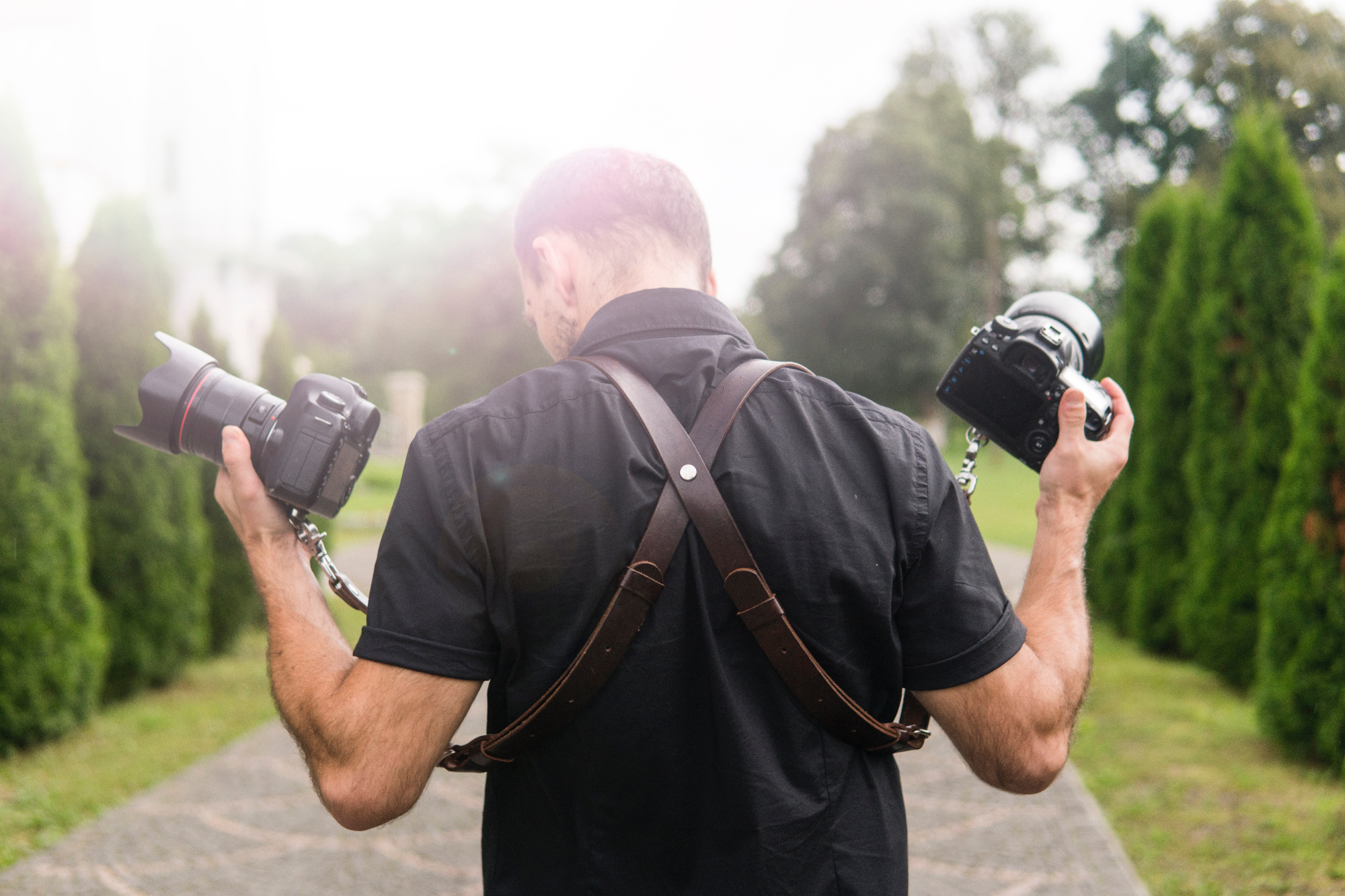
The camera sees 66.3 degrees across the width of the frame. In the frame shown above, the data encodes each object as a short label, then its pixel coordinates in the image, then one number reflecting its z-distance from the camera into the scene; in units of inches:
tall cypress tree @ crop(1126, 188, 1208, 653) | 295.3
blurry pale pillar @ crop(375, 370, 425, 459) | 992.9
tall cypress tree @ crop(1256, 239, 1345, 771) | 180.1
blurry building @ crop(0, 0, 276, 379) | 780.0
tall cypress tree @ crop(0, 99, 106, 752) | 197.6
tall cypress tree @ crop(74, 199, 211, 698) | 245.8
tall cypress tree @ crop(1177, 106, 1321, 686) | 240.4
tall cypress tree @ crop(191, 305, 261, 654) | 301.6
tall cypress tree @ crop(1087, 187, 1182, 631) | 319.6
